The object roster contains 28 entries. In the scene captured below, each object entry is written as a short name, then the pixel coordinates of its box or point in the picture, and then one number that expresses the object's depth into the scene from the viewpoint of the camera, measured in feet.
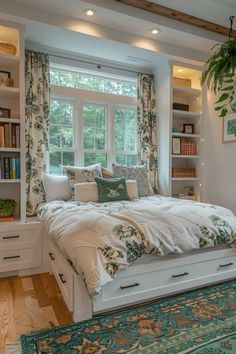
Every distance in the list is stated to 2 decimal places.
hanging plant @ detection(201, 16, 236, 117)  7.78
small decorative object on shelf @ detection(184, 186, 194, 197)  13.26
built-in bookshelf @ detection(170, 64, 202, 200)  12.51
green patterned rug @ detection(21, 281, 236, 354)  4.88
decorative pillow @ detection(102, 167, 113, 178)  10.95
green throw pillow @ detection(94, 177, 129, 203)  9.35
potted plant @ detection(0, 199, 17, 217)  8.91
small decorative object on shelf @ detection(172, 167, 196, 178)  12.66
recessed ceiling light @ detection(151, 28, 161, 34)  9.92
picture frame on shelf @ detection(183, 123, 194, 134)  13.04
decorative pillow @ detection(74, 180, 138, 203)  9.32
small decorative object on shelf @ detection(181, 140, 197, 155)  12.71
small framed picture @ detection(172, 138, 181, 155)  12.44
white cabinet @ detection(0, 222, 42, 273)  8.31
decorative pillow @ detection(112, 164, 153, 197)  10.98
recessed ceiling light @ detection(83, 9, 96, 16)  8.67
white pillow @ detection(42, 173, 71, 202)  9.80
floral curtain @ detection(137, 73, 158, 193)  12.69
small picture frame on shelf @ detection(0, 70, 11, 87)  9.16
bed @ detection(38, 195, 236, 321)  5.32
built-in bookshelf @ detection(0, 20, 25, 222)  8.73
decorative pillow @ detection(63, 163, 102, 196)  10.08
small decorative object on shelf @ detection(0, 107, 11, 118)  9.21
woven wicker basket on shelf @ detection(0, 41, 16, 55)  8.95
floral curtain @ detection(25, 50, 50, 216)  10.19
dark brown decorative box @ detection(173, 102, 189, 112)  12.68
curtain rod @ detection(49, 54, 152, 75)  10.88
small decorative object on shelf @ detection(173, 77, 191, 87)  12.61
